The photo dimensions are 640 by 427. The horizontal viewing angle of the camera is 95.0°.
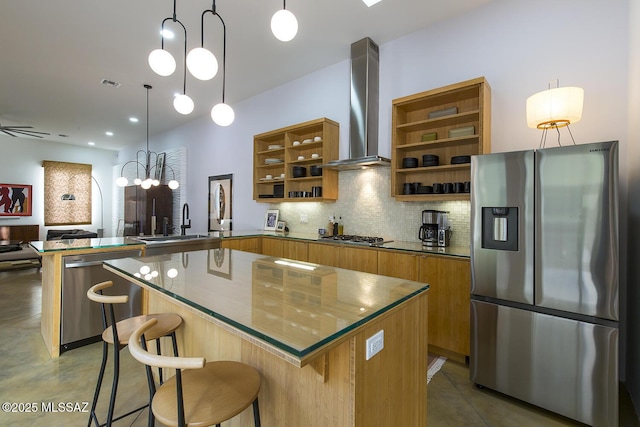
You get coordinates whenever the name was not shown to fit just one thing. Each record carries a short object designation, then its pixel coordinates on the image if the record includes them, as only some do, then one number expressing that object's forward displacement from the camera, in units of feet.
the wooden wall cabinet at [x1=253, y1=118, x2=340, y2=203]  13.05
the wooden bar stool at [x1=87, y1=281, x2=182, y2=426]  4.60
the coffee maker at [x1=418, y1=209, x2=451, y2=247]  9.73
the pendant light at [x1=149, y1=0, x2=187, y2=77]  5.42
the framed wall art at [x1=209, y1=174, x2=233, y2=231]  18.99
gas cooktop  10.50
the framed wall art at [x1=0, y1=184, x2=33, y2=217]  24.61
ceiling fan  19.40
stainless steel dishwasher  8.96
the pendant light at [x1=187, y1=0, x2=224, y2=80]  5.10
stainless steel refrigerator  5.77
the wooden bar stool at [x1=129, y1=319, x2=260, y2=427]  3.03
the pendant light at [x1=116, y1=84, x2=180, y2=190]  16.06
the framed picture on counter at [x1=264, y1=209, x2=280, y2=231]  15.96
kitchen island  3.16
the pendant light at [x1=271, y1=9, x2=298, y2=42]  4.99
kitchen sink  11.62
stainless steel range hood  11.75
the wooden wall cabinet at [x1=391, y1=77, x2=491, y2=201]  9.01
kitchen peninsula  8.79
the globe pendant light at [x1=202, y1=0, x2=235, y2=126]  6.47
